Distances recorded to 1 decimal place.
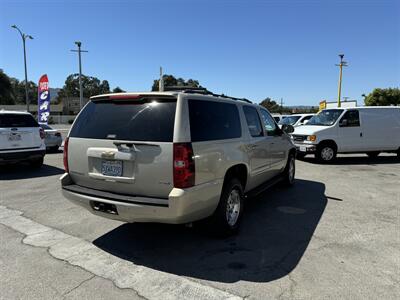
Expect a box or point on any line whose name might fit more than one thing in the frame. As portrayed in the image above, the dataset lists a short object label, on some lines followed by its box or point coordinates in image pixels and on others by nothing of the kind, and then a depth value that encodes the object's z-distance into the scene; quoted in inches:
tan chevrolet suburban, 134.1
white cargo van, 454.3
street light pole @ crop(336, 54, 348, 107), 1277.1
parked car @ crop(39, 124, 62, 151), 552.1
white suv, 340.8
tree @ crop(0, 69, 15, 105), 2475.8
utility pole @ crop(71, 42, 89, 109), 1275.8
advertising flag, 907.4
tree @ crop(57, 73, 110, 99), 4655.5
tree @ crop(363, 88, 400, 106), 2186.3
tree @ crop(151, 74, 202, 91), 2992.1
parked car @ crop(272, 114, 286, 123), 791.3
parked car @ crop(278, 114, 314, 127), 676.3
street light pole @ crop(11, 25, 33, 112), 1166.0
